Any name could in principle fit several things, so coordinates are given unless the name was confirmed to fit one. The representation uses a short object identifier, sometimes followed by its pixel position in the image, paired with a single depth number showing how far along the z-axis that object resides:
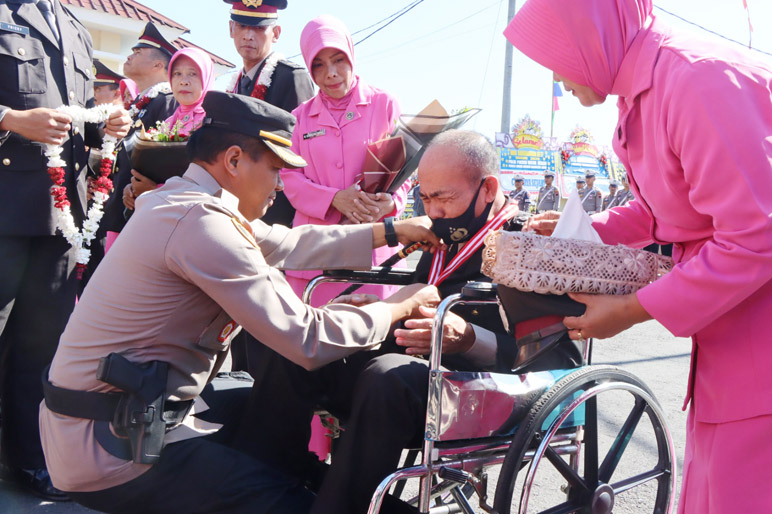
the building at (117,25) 14.60
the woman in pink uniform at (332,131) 3.47
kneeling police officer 1.82
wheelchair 1.93
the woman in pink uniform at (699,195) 1.26
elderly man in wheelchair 1.94
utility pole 19.06
